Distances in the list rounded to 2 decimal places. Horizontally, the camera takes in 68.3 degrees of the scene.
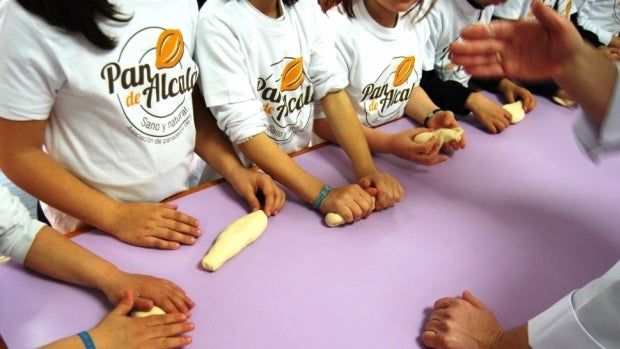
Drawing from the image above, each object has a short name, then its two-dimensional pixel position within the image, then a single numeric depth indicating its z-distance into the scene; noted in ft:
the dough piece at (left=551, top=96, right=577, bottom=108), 3.85
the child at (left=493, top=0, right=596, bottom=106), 3.88
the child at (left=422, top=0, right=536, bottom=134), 3.42
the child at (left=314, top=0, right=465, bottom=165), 2.98
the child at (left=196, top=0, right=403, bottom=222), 2.42
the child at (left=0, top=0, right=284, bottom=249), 1.82
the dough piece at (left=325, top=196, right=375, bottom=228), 2.36
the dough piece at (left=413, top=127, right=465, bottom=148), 2.98
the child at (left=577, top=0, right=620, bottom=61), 5.24
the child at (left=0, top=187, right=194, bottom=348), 1.72
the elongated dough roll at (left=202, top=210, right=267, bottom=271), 2.06
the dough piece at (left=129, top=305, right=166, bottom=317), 1.81
